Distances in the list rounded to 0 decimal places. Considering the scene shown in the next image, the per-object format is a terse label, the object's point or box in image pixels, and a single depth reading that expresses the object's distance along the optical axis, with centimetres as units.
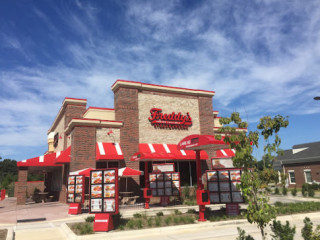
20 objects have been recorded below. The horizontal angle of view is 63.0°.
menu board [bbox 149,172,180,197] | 1712
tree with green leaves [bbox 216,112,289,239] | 579
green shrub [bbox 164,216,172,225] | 1084
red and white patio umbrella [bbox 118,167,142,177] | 1607
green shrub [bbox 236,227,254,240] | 624
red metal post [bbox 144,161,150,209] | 1722
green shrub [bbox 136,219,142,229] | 1013
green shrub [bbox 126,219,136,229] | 1023
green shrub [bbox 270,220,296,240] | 586
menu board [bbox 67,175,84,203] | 1455
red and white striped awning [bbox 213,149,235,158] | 2386
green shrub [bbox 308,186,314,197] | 2141
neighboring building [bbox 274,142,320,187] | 3519
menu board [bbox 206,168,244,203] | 1268
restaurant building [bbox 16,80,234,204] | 1984
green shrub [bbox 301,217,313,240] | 595
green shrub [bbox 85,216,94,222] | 1182
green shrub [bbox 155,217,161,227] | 1042
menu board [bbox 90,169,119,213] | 1023
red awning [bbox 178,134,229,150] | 1097
